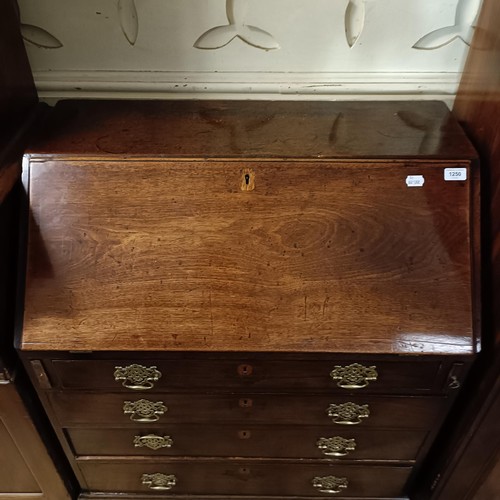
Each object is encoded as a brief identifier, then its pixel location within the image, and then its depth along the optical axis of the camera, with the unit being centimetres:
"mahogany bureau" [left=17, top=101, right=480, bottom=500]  98
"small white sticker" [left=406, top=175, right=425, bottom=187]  103
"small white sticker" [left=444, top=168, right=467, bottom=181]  103
